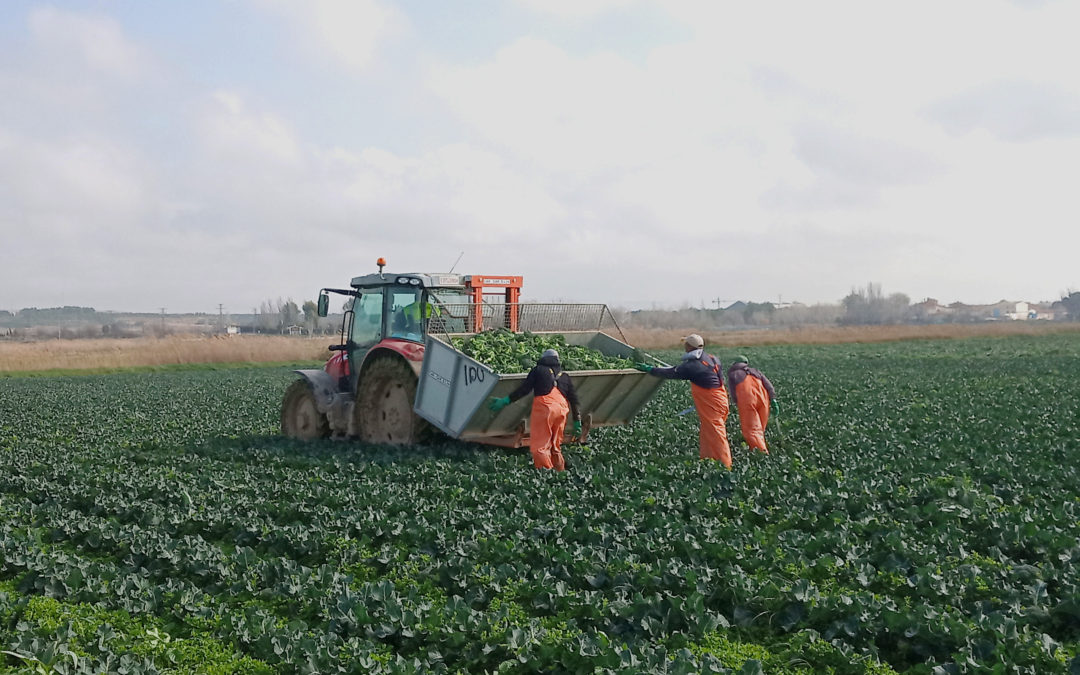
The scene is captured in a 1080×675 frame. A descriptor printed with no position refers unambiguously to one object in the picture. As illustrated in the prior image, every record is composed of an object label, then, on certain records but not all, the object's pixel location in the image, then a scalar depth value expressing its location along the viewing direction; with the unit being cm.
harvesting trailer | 1088
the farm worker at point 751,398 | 1116
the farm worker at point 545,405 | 1027
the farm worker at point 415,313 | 1212
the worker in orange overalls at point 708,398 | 1075
